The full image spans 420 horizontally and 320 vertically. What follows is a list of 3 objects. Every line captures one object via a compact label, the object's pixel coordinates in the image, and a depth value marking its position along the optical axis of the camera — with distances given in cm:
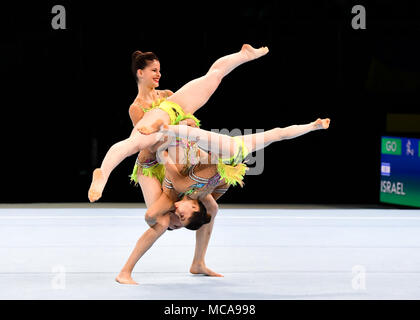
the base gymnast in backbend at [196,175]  965
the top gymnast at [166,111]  920
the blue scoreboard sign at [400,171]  1895
